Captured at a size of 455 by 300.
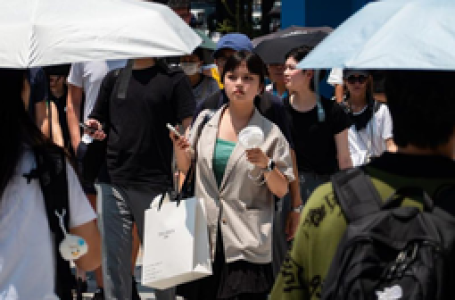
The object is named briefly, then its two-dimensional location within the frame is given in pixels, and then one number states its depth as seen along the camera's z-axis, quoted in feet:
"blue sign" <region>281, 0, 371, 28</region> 64.37
